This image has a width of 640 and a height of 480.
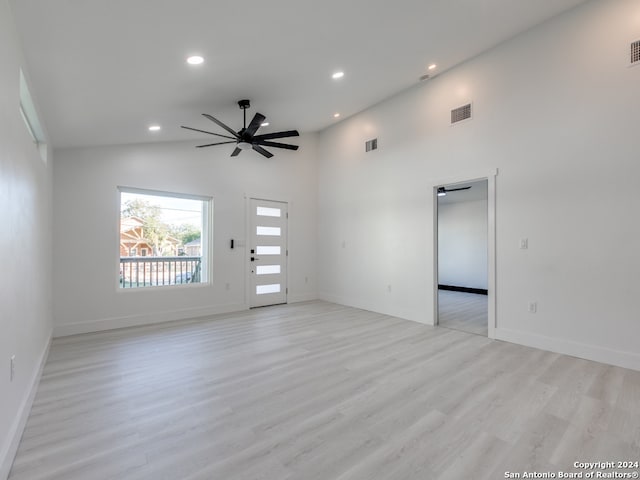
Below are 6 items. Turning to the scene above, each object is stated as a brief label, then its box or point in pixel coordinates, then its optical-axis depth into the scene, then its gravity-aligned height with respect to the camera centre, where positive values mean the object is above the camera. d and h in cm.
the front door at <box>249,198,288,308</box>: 639 -20
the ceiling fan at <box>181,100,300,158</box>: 407 +147
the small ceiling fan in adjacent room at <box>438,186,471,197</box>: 734 +128
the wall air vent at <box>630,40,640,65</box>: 322 +195
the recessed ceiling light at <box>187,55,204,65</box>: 285 +169
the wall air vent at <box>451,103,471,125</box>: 462 +194
